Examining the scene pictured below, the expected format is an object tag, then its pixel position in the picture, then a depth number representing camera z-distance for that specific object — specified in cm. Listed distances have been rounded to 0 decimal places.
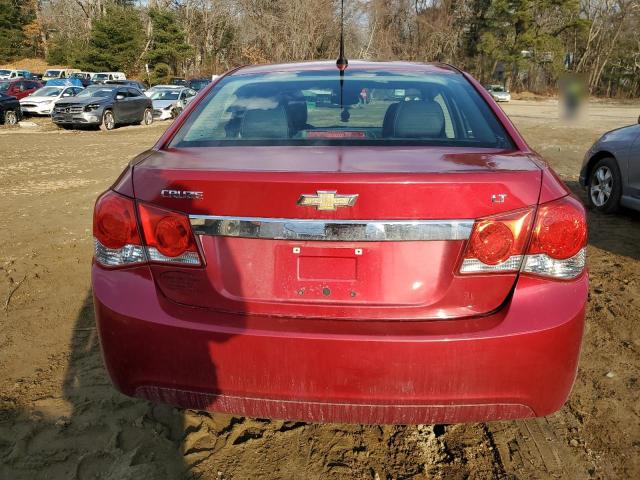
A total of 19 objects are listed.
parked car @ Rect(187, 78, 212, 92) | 3438
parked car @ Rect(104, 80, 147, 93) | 2959
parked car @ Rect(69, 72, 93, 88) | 3729
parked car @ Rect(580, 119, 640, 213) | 592
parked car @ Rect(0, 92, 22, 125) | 2000
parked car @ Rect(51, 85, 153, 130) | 1888
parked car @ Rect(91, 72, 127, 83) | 3962
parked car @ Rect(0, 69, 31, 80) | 3856
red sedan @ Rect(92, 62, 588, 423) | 182
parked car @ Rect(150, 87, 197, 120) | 2363
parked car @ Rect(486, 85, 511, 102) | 4094
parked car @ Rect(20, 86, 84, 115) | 2294
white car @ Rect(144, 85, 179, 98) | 2510
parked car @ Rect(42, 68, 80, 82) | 4057
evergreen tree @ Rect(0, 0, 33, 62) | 5553
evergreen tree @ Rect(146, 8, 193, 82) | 5131
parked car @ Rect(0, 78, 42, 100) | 2540
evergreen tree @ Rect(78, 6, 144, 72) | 4916
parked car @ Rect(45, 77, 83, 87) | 2825
